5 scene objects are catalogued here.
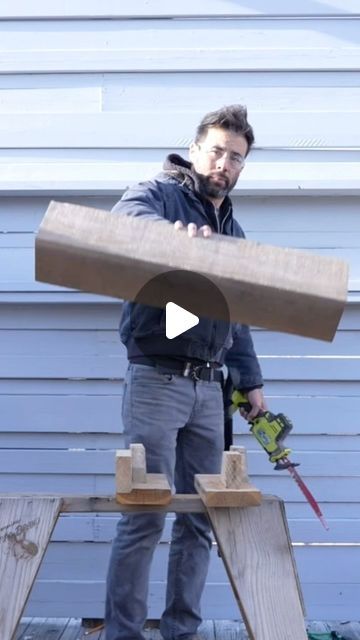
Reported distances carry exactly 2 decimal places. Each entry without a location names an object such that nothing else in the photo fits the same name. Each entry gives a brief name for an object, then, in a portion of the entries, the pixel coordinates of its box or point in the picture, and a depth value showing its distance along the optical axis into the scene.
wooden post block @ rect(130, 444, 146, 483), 2.41
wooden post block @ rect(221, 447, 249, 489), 2.35
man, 2.80
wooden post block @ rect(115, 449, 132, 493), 2.32
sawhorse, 2.26
